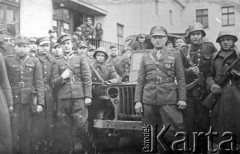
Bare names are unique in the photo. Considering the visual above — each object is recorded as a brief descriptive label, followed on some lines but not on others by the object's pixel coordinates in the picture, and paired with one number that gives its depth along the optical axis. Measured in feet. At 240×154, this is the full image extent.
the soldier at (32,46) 21.11
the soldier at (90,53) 26.30
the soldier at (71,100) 18.80
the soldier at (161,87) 16.02
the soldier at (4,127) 14.11
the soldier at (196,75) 18.17
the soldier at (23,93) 18.15
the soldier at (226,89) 16.17
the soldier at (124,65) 27.79
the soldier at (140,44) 27.05
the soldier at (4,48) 18.86
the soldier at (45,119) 19.25
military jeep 20.15
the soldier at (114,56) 28.78
